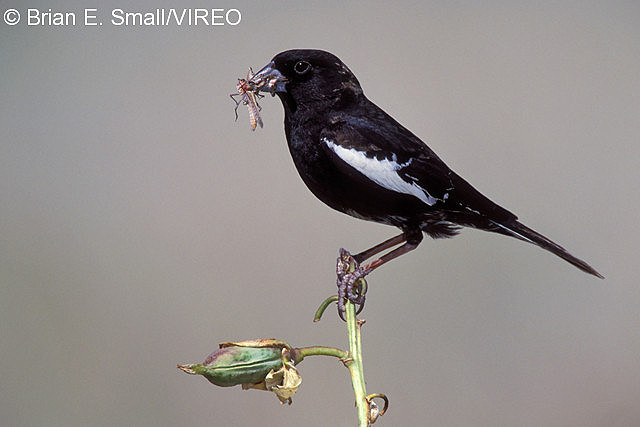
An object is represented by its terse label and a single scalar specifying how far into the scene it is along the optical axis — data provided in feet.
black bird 13.79
